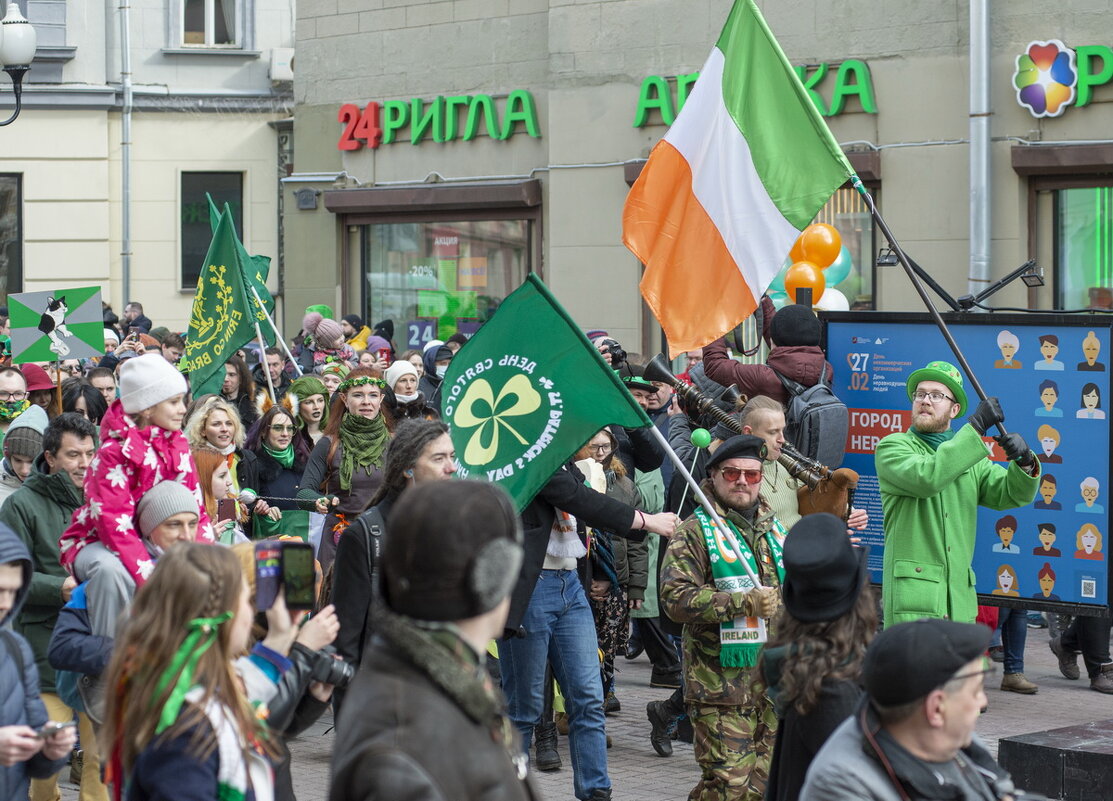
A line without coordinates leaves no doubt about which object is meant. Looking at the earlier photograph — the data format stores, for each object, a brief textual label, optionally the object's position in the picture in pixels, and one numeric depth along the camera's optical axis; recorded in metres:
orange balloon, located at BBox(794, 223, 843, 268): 13.29
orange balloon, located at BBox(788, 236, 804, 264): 13.32
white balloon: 13.32
